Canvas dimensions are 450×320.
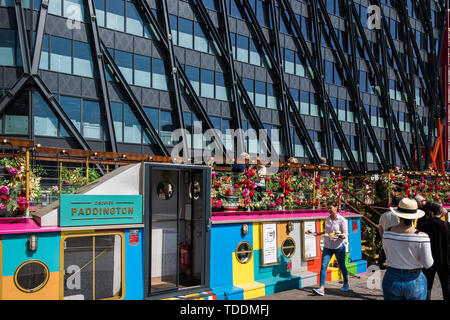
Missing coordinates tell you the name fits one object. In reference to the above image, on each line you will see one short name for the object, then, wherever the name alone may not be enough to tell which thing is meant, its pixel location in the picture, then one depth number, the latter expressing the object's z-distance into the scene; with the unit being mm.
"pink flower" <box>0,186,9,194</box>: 7125
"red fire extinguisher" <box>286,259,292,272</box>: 9641
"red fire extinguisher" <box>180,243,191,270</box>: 8180
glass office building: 25734
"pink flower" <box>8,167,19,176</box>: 7480
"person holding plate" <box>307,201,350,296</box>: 9023
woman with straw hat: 5250
